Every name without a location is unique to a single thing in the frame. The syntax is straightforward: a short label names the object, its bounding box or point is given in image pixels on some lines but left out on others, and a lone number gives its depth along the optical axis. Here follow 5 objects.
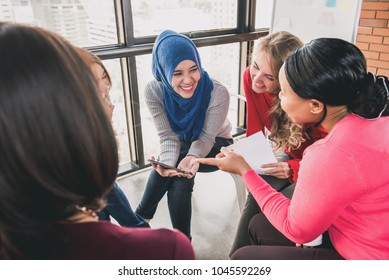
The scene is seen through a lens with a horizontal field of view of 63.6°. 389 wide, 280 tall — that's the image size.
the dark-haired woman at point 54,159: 0.42
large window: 1.84
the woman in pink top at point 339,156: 0.77
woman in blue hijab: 1.50
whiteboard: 2.15
